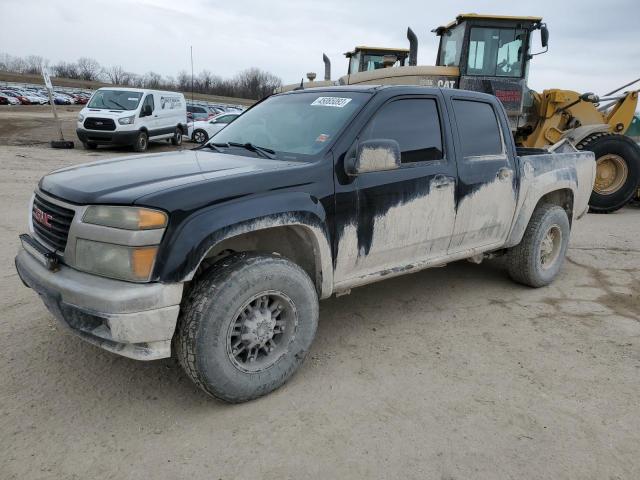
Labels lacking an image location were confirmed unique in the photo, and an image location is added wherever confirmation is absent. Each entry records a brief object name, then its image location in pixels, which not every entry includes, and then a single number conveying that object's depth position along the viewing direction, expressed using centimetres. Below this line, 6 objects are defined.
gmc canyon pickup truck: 243
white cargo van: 1543
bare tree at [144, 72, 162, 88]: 6228
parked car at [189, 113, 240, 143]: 1909
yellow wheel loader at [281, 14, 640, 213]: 878
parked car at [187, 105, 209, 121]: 2306
